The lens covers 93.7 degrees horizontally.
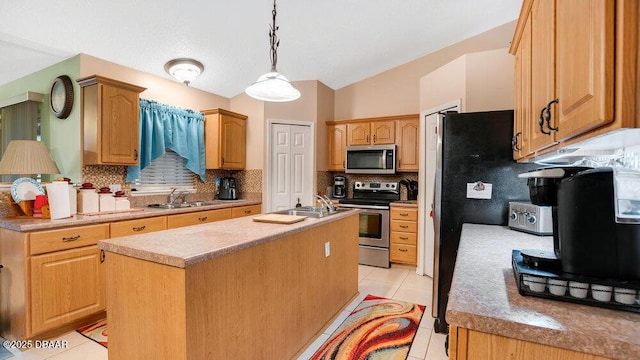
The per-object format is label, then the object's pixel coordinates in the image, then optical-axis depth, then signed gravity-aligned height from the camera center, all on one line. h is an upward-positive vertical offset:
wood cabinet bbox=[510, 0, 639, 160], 0.65 +0.30
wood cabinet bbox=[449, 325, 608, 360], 0.66 -0.40
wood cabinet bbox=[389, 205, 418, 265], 3.93 -0.77
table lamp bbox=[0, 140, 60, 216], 2.48 +0.13
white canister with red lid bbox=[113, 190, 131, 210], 2.98 -0.25
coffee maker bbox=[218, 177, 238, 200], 4.41 -0.19
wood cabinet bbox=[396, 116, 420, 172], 4.21 +0.47
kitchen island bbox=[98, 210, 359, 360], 1.31 -0.58
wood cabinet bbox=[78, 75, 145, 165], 2.89 +0.56
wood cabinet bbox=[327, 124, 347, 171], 4.71 +0.48
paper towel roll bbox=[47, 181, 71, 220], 2.41 -0.19
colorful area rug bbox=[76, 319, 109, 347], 2.28 -1.24
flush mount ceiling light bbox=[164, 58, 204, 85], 3.35 +1.21
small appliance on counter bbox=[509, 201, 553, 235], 1.65 -0.24
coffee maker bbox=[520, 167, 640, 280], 0.79 -0.13
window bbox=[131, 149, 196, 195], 3.70 +0.00
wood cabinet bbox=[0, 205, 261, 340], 2.13 -0.79
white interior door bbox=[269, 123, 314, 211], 4.53 +0.16
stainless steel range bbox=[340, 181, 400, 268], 4.07 -0.73
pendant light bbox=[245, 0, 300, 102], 2.14 +0.65
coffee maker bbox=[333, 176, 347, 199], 4.76 -0.17
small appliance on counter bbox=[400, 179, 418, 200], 4.34 -0.18
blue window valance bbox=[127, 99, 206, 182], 3.55 +0.54
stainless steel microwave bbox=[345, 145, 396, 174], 4.29 +0.25
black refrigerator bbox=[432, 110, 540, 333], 2.09 -0.01
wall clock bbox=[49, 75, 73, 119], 3.03 +0.82
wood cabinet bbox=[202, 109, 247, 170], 4.23 +0.55
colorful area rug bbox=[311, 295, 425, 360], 2.11 -1.24
